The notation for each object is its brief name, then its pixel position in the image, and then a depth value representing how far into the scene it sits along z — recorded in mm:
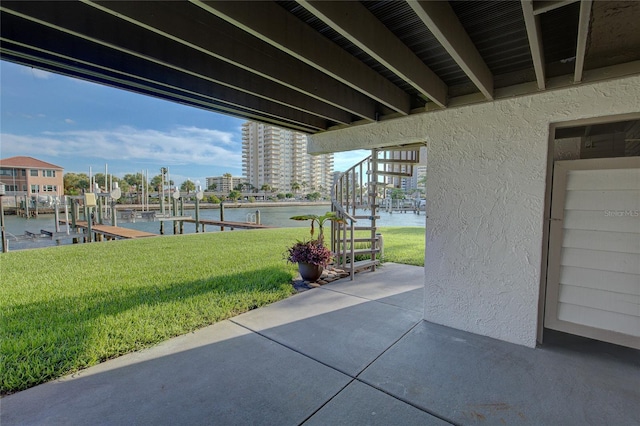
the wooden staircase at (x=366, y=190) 4789
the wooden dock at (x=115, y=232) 10922
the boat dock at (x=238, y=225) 14374
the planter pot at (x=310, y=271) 4422
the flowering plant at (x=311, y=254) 4406
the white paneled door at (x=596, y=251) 2258
